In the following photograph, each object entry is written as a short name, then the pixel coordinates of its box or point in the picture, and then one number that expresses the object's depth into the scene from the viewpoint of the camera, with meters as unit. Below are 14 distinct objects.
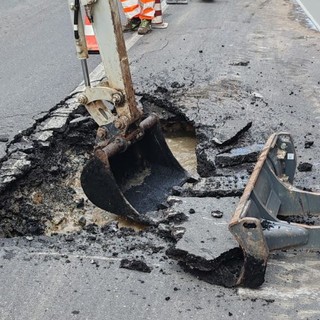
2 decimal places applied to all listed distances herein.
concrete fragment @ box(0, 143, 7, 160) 5.05
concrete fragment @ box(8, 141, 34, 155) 5.18
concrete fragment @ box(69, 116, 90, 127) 5.72
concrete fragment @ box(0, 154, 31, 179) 4.77
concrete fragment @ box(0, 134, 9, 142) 5.38
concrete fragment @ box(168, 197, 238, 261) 3.44
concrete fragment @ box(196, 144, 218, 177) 4.95
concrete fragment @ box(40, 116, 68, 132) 5.64
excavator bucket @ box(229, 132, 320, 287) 3.13
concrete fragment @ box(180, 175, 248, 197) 4.23
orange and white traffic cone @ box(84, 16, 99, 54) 6.94
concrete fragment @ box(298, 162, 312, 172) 4.79
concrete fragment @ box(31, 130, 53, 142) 5.42
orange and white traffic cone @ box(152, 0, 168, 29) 10.74
